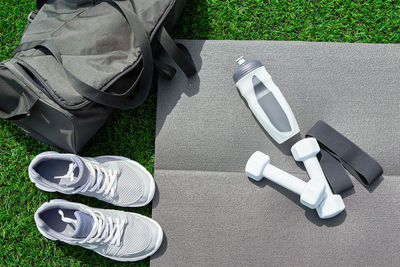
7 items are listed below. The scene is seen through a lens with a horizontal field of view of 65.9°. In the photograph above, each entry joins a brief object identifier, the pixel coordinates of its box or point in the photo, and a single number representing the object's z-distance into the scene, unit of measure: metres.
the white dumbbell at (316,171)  1.08
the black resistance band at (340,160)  1.11
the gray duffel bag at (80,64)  0.99
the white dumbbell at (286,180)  1.04
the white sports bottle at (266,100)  1.13
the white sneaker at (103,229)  1.03
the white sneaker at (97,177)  1.05
